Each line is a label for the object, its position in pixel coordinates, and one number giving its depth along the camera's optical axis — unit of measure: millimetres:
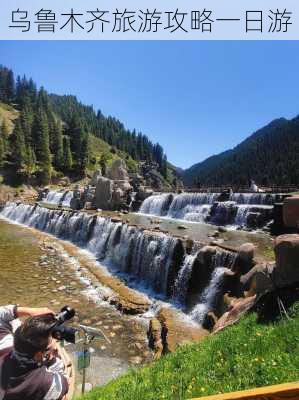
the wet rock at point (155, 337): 11823
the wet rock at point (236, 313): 9031
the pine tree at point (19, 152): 70500
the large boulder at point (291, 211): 9461
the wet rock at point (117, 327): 13656
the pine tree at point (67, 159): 81438
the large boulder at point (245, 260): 14877
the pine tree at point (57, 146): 81325
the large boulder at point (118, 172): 57344
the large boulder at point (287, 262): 8461
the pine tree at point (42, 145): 73000
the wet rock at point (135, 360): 11266
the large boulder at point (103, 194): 45741
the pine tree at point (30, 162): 71188
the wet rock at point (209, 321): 13344
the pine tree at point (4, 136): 73625
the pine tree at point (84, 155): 86188
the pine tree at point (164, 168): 142825
